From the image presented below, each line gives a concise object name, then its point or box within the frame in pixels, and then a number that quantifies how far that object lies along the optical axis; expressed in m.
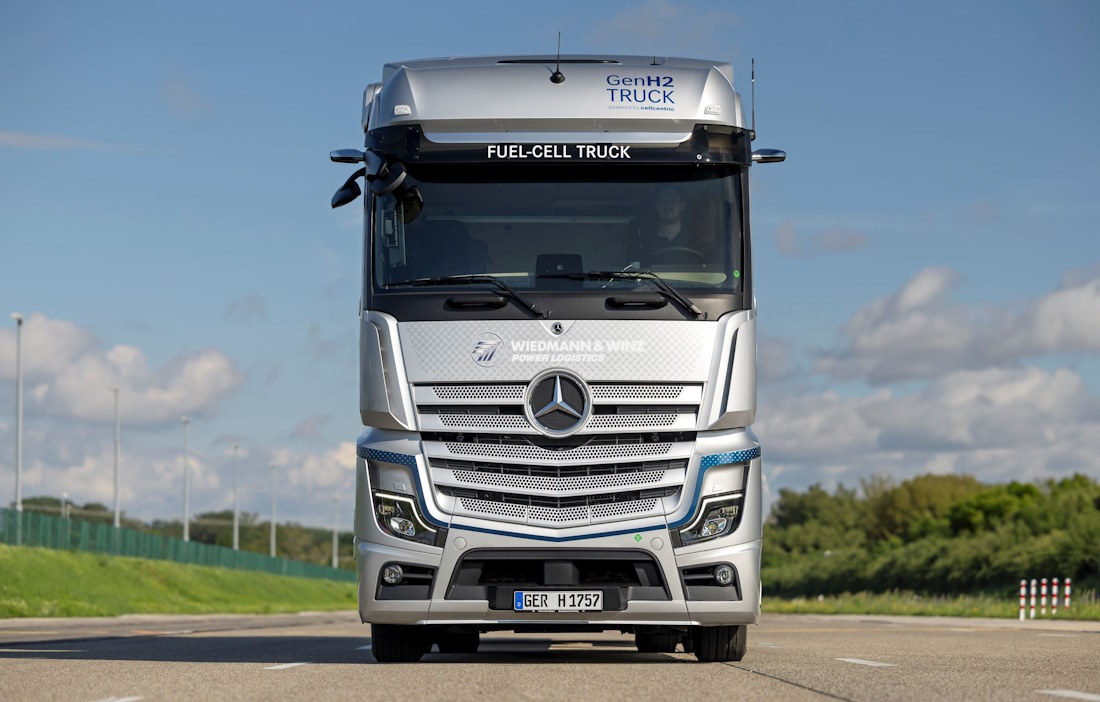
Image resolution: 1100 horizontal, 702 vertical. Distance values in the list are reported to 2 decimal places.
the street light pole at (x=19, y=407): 51.47
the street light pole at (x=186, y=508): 77.94
